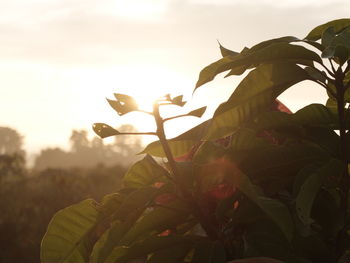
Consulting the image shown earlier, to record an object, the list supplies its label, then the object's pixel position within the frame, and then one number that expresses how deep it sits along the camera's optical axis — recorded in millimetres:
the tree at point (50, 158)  70606
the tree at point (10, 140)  104250
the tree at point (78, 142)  100875
